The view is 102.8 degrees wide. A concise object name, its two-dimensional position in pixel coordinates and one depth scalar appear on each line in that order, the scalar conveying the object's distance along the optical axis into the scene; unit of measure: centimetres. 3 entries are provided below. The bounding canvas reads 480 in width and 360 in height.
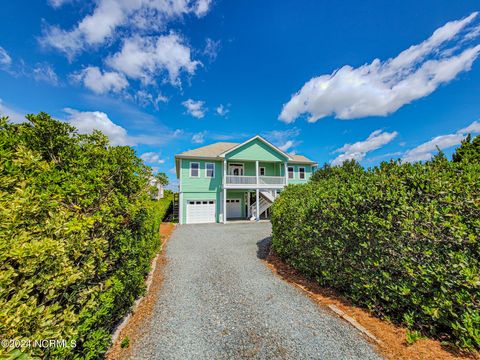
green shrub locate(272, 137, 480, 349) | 252
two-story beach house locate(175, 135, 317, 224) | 1725
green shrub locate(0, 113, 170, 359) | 167
